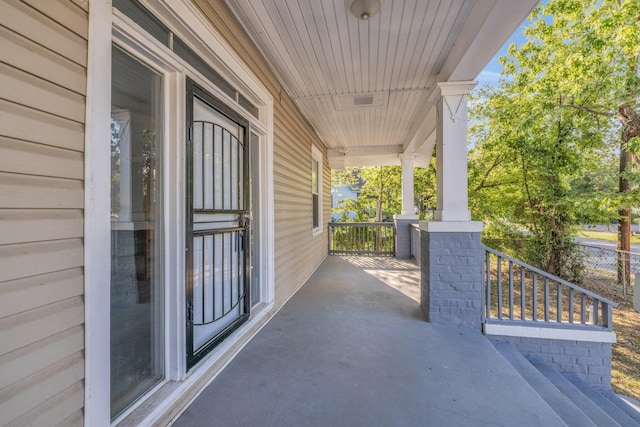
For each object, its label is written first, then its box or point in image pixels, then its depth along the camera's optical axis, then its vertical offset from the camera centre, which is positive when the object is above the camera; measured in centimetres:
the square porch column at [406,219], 662 -13
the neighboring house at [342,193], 1895 +143
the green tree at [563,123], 514 +191
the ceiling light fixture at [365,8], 208 +155
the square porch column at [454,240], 290 -28
